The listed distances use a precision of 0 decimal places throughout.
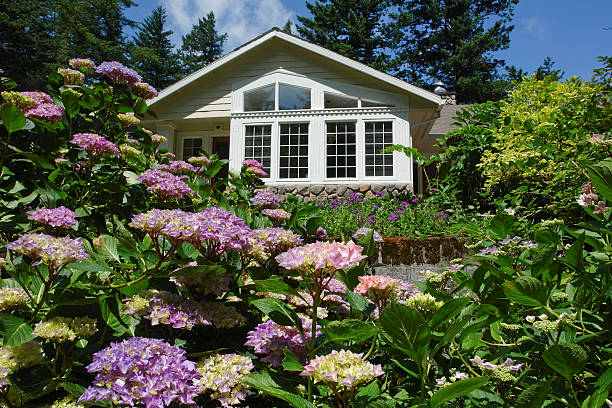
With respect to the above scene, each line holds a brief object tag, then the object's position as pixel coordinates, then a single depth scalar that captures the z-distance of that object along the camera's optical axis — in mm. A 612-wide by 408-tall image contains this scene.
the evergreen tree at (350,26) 25078
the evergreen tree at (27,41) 25703
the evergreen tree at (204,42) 38125
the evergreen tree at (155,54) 30578
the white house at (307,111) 8703
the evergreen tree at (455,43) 24297
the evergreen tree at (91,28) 28469
